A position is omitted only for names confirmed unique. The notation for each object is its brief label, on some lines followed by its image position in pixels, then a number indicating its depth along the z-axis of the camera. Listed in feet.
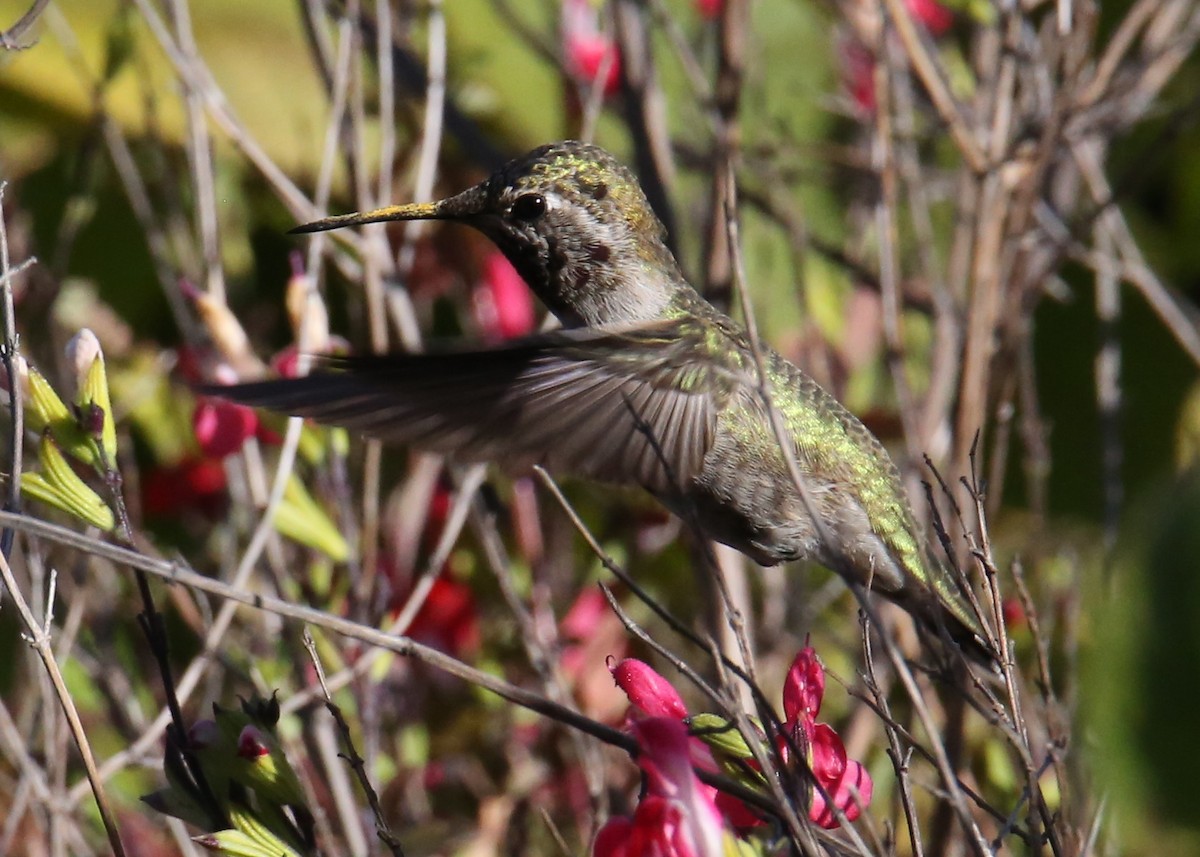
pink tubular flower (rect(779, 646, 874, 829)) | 8.19
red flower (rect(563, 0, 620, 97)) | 19.15
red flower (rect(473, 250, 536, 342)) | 18.67
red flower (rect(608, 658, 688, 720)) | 8.20
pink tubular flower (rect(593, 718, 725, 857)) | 7.30
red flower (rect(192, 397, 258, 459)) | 12.35
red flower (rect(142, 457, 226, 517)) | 17.34
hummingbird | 8.95
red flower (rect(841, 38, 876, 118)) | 19.99
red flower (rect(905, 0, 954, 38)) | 19.44
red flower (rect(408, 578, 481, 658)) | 16.06
